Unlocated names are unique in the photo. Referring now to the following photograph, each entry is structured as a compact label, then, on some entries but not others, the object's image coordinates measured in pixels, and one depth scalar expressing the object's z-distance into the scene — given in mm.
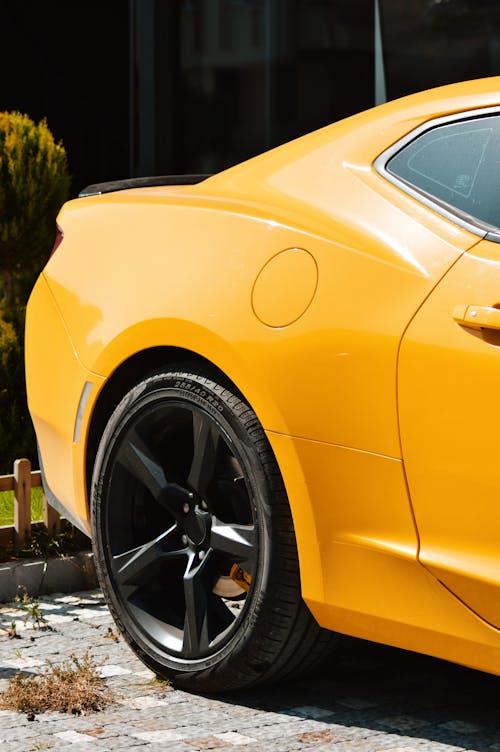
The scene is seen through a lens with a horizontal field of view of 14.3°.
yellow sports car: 4466
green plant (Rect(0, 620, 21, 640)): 6248
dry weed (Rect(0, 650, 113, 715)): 5206
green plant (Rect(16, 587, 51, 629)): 6474
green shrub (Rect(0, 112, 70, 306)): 10045
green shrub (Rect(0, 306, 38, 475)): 9417
